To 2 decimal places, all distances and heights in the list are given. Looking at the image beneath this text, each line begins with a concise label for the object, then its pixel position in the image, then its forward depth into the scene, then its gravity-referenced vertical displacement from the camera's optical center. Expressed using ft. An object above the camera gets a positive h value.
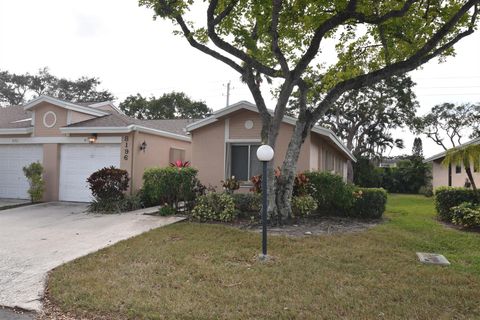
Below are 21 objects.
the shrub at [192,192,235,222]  32.14 -2.88
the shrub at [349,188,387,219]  36.52 -2.28
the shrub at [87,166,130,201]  37.93 -1.13
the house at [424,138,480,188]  73.67 +1.33
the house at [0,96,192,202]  43.57 +3.19
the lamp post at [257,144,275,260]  20.76 -0.01
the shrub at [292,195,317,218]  32.91 -2.50
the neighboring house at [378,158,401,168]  154.51 +7.96
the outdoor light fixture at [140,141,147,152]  44.55 +3.33
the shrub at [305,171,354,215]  35.01 -0.97
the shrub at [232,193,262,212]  33.06 -2.27
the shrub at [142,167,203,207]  35.53 -0.88
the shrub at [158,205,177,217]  34.96 -3.45
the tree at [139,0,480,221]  28.99 +12.43
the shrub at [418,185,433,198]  83.11 -2.33
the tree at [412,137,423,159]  132.25 +12.30
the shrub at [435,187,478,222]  36.50 -1.72
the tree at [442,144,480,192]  33.76 +2.35
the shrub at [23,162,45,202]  43.91 -1.04
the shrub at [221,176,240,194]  36.70 -0.91
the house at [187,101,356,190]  41.06 +3.71
